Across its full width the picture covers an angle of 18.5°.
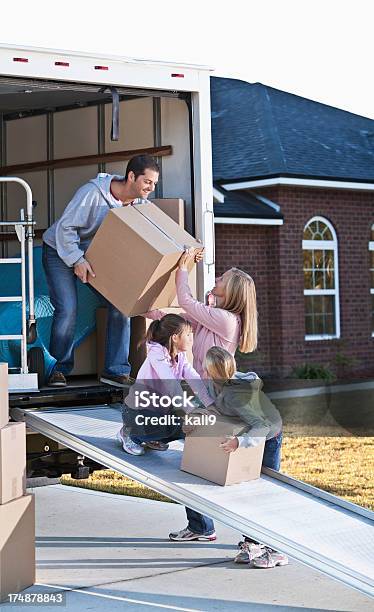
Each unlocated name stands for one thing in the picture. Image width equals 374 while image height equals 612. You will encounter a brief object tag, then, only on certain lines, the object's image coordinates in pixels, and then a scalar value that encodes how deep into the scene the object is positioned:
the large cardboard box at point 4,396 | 5.95
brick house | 20.12
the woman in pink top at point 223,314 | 6.44
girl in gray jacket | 6.05
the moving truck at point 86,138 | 6.78
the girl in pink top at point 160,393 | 6.29
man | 6.96
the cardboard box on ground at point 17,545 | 5.94
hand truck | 6.47
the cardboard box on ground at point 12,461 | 5.90
